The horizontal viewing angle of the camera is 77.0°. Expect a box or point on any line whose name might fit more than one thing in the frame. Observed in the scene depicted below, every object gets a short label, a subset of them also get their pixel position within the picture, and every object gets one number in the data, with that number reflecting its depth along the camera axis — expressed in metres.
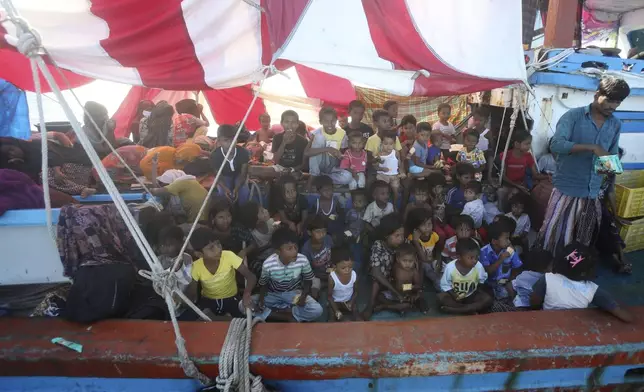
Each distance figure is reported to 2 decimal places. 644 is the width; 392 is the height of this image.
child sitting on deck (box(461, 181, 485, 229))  3.66
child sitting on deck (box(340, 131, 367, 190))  3.66
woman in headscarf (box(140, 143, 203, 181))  3.62
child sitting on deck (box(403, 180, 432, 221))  3.60
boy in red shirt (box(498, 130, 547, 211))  3.93
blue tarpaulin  3.94
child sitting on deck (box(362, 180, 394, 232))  3.45
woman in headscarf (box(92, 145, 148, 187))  3.37
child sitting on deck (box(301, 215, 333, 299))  3.08
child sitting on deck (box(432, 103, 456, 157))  4.89
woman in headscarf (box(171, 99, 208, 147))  5.02
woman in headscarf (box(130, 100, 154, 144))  5.47
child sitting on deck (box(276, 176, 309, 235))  3.41
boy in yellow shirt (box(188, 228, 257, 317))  2.57
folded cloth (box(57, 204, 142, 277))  2.35
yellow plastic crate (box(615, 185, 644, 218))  3.46
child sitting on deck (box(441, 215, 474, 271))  3.21
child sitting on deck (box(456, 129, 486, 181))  4.09
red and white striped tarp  2.00
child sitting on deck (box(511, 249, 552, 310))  2.68
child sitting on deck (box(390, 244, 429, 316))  2.90
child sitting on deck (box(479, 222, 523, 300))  3.05
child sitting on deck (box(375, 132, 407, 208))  3.75
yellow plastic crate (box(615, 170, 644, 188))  3.87
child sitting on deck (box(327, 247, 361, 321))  2.76
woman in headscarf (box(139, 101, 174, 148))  4.99
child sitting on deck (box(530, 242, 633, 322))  2.26
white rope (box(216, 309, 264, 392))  1.70
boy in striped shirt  2.75
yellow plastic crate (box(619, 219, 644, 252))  3.45
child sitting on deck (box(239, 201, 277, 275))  3.20
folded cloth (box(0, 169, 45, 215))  2.39
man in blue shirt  2.49
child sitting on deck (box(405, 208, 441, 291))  3.25
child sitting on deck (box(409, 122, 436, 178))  3.99
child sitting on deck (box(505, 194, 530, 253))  3.56
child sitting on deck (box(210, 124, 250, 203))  3.50
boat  1.78
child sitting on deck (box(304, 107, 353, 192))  3.64
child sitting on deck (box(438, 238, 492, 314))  2.86
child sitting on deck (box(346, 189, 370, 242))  3.46
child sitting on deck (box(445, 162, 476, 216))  3.75
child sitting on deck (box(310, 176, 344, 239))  3.40
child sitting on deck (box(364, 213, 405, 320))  2.94
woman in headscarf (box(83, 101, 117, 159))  3.92
